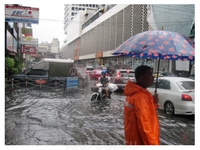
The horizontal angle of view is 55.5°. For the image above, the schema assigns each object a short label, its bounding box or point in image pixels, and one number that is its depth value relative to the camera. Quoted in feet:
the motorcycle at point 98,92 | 31.42
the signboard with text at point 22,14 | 27.07
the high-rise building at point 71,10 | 341.15
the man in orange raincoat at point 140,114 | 6.73
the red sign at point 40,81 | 46.86
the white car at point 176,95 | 21.20
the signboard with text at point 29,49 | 89.56
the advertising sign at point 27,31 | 83.87
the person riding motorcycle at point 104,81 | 31.91
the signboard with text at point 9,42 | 42.09
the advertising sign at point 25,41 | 87.00
